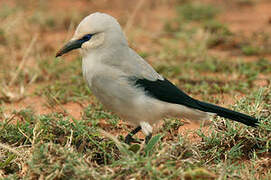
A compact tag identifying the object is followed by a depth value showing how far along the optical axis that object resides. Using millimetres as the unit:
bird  6582
